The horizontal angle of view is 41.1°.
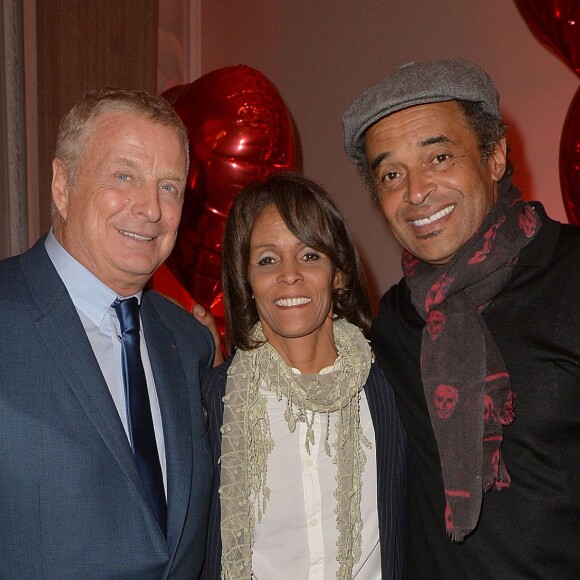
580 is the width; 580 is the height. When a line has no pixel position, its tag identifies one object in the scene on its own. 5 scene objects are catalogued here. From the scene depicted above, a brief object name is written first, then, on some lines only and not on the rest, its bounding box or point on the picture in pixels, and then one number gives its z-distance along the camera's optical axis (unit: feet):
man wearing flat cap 5.90
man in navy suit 5.16
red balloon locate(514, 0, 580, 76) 8.68
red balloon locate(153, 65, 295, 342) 9.66
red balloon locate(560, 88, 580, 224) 8.68
